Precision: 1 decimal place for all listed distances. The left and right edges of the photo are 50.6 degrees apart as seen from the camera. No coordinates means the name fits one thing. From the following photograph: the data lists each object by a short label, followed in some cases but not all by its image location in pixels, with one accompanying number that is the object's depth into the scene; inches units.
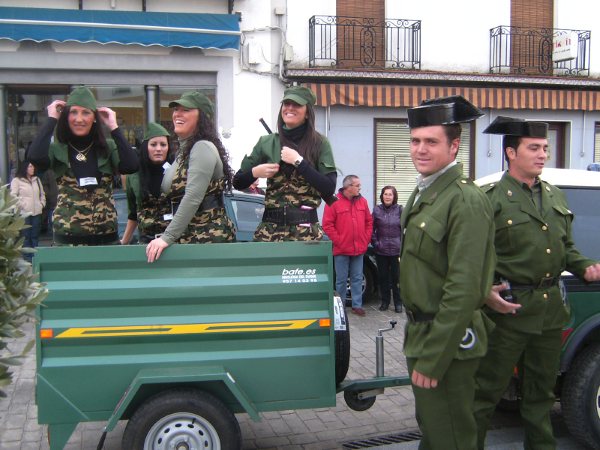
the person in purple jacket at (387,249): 352.2
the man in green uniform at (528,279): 144.2
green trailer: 136.3
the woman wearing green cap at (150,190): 170.4
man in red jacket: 336.5
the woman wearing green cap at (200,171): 154.6
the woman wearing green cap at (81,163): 165.2
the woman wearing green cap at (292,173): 161.2
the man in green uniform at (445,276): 109.2
